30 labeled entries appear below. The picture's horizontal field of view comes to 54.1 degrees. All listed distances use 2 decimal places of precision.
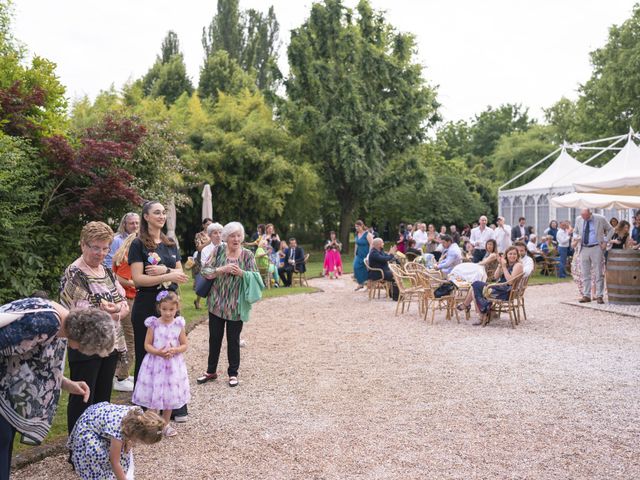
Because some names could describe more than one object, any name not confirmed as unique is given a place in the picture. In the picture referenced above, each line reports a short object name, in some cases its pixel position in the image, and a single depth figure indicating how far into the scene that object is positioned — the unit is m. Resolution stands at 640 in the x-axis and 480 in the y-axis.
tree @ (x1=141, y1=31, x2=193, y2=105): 40.59
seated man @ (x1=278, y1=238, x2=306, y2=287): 16.25
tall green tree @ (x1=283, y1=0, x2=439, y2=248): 27.27
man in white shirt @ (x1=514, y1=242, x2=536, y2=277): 9.88
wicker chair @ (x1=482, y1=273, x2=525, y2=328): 9.65
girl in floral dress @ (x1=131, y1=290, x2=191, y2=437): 4.77
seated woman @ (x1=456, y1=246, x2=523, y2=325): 9.73
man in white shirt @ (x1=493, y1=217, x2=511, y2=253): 15.81
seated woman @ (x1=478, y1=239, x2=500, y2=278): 11.27
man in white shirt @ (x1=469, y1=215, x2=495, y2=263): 14.81
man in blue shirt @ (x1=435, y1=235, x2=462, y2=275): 12.34
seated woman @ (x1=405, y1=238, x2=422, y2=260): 16.61
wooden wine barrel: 11.37
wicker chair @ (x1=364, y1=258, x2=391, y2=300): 13.11
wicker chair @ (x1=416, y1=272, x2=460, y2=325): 10.34
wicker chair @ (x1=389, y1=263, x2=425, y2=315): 10.80
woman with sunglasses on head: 4.89
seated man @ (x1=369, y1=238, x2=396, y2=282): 13.04
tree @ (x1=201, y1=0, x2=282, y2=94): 45.53
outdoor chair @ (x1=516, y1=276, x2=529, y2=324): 9.81
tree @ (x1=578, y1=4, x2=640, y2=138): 31.56
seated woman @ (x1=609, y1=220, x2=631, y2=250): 11.95
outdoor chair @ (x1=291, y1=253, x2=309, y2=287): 16.34
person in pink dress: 18.81
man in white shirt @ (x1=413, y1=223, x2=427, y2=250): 18.73
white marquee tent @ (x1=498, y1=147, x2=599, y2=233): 24.22
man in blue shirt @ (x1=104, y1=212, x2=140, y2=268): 5.88
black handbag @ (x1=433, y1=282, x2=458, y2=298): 10.62
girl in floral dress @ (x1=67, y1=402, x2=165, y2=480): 3.23
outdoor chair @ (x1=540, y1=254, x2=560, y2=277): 18.52
